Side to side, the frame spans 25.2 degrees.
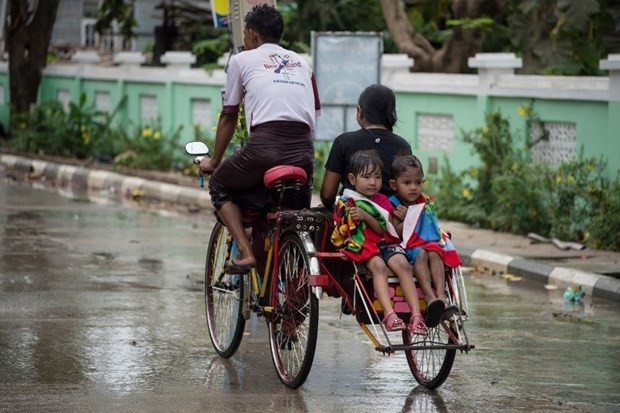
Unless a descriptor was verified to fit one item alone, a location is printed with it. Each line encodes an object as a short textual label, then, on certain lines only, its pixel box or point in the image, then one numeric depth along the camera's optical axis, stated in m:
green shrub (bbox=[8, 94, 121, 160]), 25.88
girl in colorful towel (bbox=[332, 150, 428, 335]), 7.31
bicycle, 7.40
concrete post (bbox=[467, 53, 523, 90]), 16.23
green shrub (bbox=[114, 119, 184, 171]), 23.42
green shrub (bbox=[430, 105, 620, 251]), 13.93
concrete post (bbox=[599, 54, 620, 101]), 13.93
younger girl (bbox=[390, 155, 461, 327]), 7.44
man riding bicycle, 8.14
